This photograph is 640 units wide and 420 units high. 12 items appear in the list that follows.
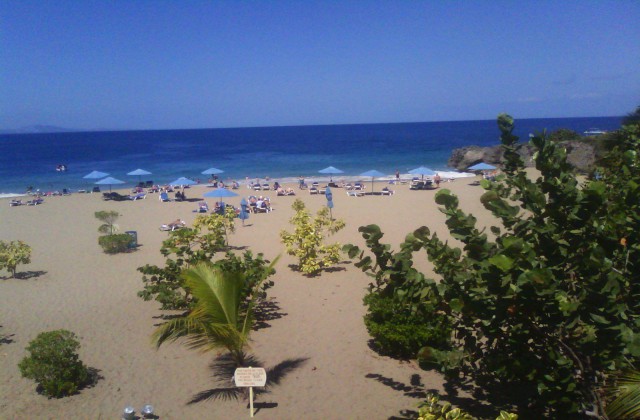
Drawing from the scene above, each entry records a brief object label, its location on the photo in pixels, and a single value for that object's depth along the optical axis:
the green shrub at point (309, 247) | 10.88
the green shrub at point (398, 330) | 6.47
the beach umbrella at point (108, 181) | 26.48
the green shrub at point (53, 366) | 5.86
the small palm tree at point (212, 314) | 4.96
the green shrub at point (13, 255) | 10.76
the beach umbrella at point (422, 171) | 26.27
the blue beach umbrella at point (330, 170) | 28.46
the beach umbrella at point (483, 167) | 26.41
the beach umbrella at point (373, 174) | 26.59
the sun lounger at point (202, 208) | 20.31
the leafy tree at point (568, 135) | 34.52
